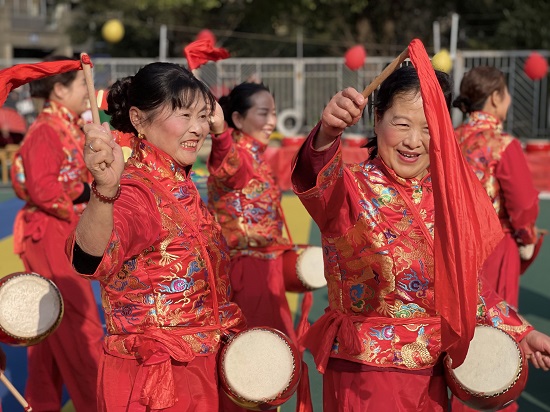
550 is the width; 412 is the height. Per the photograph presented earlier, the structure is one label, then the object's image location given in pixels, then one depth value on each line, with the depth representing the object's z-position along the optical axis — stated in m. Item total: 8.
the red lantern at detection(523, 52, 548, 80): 12.31
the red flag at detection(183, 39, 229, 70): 3.38
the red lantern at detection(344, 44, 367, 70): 12.81
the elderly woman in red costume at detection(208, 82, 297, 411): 3.95
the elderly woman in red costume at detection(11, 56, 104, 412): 3.75
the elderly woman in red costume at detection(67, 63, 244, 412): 2.30
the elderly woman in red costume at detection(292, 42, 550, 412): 2.33
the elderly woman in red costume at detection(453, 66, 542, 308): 3.82
